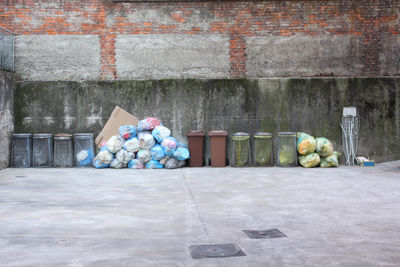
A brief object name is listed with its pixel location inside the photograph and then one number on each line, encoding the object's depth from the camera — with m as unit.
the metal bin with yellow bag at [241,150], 8.61
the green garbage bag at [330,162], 8.51
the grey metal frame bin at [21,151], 8.68
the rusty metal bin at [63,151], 8.79
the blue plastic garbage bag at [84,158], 8.78
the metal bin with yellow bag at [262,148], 8.66
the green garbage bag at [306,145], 8.44
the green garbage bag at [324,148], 8.46
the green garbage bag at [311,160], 8.45
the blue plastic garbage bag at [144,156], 8.31
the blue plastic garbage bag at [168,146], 8.27
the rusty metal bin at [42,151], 8.73
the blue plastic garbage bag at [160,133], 8.38
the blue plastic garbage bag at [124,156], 8.34
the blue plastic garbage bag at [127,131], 8.51
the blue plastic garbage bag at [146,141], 8.30
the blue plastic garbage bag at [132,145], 8.38
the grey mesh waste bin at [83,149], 8.79
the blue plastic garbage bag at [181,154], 8.33
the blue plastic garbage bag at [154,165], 8.34
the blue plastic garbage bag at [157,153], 8.30
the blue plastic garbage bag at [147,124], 8.56
